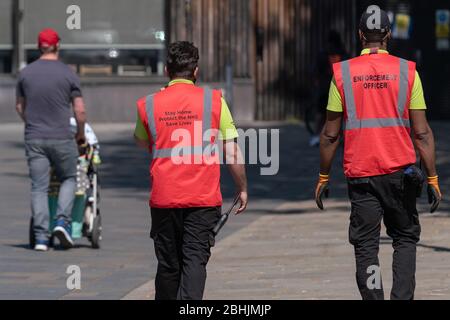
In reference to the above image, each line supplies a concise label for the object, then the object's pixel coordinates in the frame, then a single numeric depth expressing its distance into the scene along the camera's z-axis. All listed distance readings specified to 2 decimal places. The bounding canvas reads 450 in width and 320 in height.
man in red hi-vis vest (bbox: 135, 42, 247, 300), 16.23
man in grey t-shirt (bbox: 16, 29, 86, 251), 25.89
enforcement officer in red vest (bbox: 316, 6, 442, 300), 17.11
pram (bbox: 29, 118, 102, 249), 26.87
